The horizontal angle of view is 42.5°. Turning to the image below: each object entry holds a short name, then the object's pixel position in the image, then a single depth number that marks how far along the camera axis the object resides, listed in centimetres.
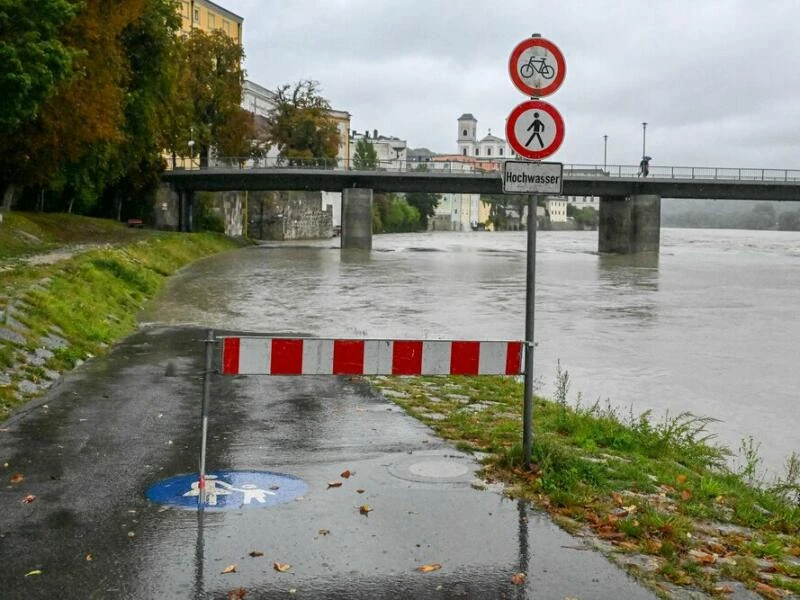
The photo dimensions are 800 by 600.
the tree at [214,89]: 7256
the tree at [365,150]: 16311
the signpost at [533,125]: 822
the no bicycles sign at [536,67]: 829
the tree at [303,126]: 8962
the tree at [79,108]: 3694
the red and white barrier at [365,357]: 781
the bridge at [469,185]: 7544
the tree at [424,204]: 16950
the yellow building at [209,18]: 10538
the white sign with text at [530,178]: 820
